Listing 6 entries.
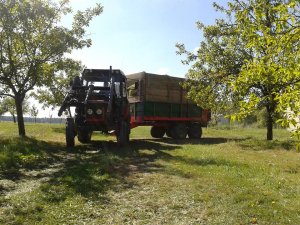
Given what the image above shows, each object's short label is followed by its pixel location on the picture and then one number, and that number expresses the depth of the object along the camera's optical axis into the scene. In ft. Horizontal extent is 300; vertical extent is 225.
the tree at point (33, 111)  215.95
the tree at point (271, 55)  14.72
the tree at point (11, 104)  120.31
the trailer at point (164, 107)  55.22
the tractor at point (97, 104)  39.25
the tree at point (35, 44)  45.34
